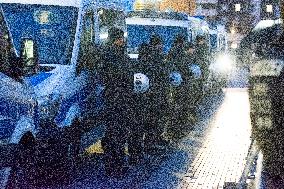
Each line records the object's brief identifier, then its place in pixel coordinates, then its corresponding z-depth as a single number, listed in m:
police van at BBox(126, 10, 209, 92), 28.53
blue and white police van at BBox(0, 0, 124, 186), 13.56
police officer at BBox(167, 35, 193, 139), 23.98
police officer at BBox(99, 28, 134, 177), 16.04
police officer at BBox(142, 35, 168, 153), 19.11
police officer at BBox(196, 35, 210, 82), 29.98
